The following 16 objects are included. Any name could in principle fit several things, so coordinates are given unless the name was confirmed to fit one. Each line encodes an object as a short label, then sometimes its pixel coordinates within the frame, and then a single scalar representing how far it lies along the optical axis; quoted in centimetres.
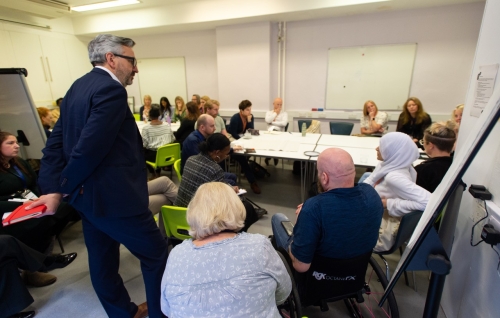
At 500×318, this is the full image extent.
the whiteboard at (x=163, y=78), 660
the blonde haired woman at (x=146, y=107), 596
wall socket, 128
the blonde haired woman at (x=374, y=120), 453
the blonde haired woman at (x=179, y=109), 577
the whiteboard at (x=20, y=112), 284
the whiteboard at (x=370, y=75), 487
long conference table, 298
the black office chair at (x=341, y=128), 467
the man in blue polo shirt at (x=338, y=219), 120
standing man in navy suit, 118
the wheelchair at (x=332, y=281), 127
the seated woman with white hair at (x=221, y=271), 80
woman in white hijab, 161
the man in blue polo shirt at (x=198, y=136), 272
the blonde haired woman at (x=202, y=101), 523
